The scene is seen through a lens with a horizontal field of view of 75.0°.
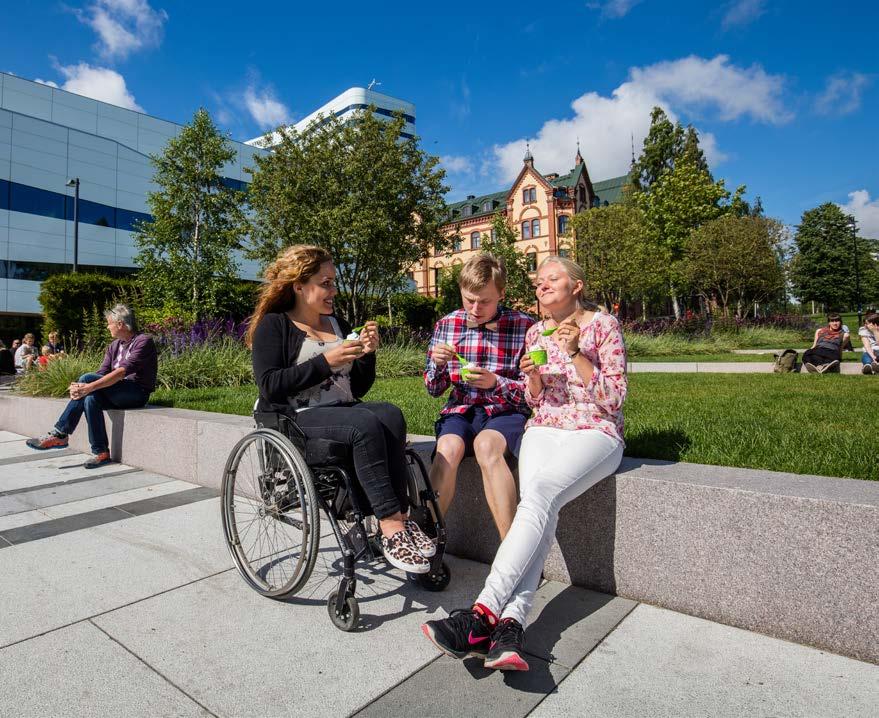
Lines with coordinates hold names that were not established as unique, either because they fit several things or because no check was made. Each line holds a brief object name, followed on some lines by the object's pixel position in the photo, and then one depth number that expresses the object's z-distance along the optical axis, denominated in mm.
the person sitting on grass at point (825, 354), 9930
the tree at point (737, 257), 26797
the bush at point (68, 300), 17703
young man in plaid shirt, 2787
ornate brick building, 54653
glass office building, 29781
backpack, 10469
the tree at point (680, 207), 32844
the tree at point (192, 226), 17750
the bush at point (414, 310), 34562
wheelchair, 2412
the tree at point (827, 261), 55125
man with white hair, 5766
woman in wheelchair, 2461
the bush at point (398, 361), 11953
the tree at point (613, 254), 26438
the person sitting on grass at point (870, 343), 9714
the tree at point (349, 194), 16938
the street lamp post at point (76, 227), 23578
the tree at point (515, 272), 28891
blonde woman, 2111
